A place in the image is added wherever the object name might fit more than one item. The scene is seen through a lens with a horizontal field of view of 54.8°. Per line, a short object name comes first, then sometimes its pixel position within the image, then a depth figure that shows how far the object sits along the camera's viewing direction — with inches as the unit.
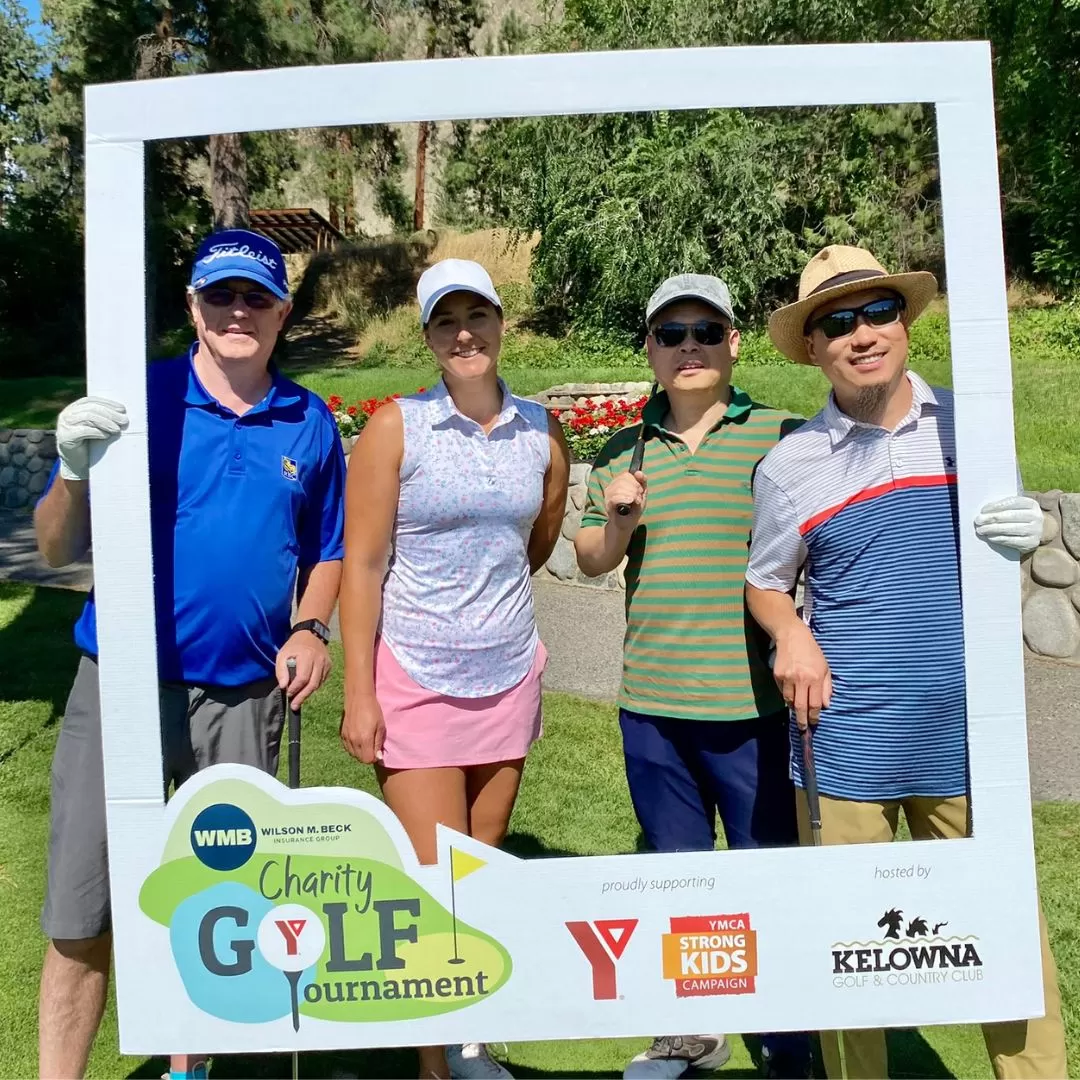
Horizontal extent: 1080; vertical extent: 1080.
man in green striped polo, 86.8
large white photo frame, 72.8
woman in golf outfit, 81.0
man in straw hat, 77.0
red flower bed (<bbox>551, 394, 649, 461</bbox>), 263.0
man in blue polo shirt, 81.1
